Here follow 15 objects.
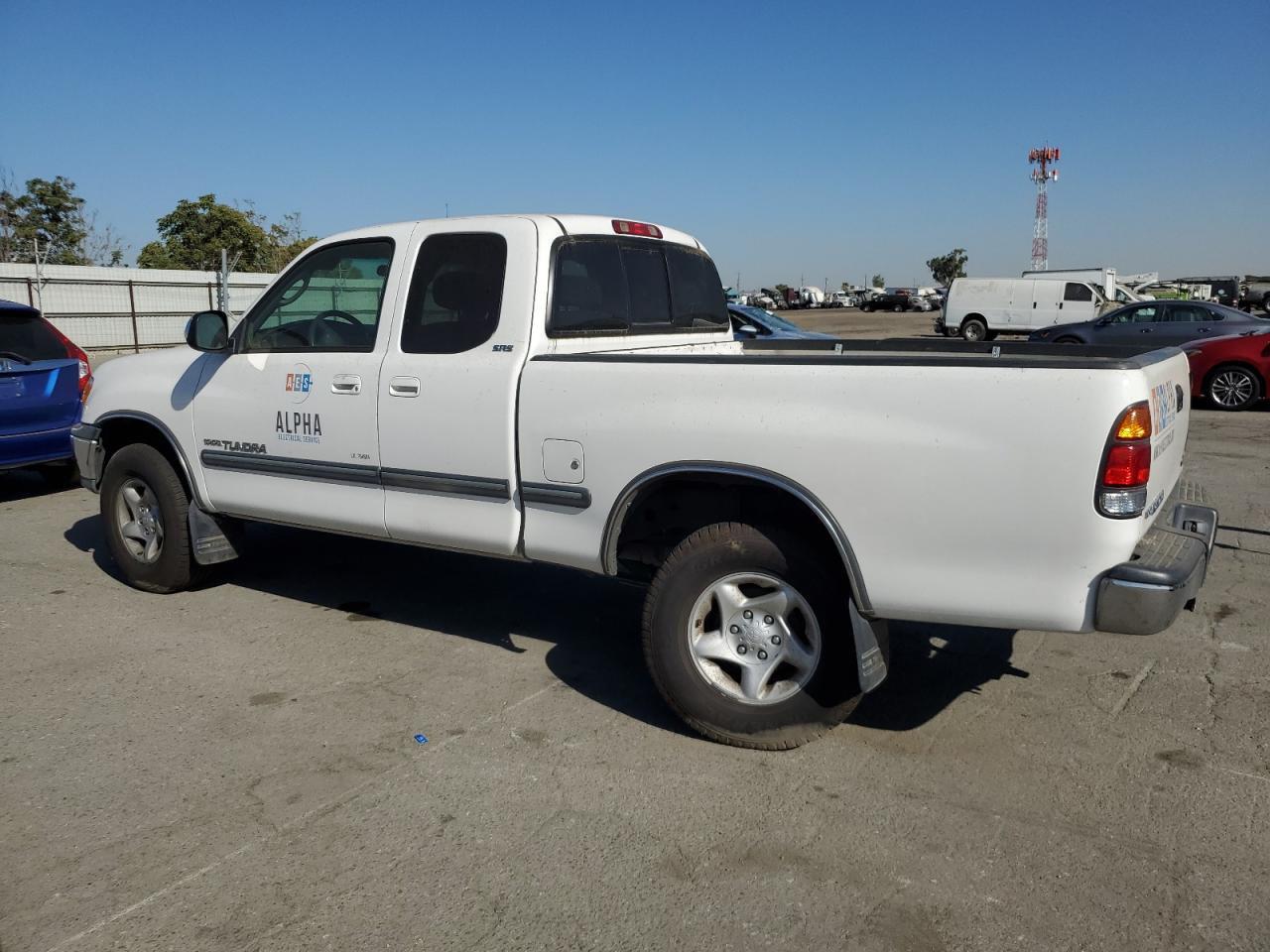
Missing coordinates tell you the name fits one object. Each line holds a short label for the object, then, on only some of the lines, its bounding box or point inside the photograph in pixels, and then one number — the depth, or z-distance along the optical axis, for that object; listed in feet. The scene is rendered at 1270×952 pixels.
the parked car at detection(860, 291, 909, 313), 216.13
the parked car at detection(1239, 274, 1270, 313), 141.77
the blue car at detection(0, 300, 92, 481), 26.11
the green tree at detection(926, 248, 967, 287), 375.25
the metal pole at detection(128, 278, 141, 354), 72.90
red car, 46.55
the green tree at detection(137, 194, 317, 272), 135.13
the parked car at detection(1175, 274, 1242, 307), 159.33
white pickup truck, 10.49
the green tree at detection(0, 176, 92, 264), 123.75
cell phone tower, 342.85
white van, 97.09
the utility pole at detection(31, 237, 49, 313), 65.31
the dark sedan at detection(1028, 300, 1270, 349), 54.08
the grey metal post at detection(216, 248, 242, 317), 43.41
